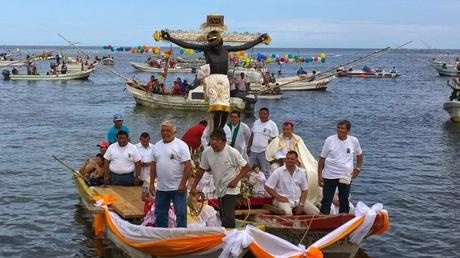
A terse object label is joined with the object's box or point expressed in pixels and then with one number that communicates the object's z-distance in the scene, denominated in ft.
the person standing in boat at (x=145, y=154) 39.45
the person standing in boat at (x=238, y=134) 39.50
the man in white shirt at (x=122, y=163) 38.70
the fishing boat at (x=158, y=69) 250.64
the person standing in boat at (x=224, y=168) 27.20
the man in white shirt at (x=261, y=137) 41.29
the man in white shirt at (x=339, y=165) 32.63
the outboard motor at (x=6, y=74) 177.06
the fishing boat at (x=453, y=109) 92.22
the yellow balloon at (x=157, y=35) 35.19
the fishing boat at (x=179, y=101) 102.06
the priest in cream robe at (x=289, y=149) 37.09
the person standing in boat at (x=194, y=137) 39.81
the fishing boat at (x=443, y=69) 242.13
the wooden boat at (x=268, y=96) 127.65
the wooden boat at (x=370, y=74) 225.35
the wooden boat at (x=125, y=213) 26.40
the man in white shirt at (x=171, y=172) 28.35
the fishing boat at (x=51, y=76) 170.81
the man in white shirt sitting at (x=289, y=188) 32.30
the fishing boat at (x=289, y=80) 140.27
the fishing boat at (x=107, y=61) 300.20
